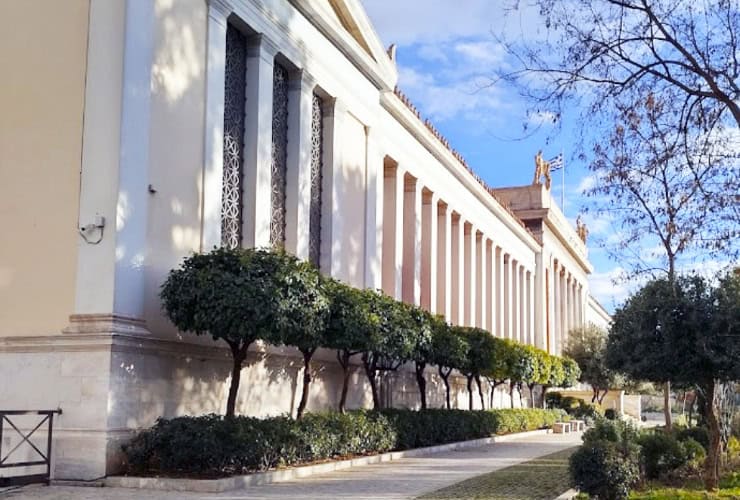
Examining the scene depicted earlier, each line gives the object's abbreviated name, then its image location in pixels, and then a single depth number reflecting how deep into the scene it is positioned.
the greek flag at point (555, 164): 60.25
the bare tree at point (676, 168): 12.41
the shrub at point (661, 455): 15.80
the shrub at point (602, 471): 12.29
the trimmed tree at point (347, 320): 18.06
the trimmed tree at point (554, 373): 38.88
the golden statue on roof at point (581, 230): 73.06
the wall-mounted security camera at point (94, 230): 14.61
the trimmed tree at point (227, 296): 14.70
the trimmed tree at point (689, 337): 14.50
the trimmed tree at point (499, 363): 29.75
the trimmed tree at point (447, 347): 24.52
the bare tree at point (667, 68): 11.80
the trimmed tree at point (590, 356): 52.06
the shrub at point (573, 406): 47.70
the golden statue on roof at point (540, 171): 58.74
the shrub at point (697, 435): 18.81
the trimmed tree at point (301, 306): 15.34
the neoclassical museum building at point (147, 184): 14.43
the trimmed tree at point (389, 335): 19.61
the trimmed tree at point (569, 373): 43.16
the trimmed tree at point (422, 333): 22.41
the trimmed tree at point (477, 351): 28.69
